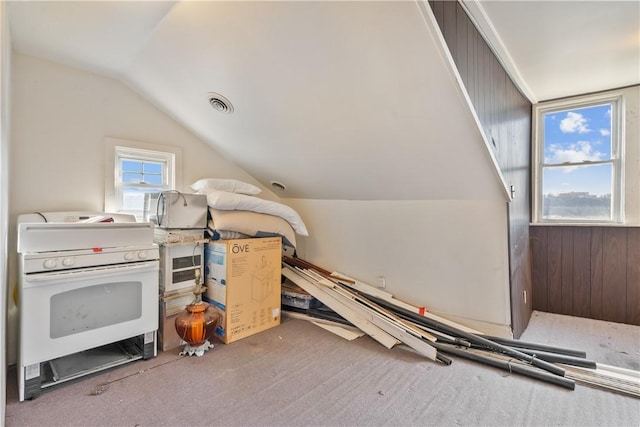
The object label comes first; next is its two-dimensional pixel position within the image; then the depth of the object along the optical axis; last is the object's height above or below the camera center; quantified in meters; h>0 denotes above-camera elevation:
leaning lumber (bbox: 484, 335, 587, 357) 2.29 -0.99
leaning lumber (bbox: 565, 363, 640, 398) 1.89 -1.03
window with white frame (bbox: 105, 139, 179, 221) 2.83 +0.36
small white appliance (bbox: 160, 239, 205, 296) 2.49 -0.45
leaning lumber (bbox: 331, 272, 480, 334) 2.75 -0.82
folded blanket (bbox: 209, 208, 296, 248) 2.76 -0.11
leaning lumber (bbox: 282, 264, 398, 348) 2.54 -0.88
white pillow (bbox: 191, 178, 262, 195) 2.93 +0.25
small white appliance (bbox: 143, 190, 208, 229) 2.52 +0.01
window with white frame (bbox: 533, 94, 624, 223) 3.34 +0.65
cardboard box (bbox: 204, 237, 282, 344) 2.60 -0.64
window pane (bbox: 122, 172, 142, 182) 2.95 +0.32
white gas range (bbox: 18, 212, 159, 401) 1.79 -0.56
